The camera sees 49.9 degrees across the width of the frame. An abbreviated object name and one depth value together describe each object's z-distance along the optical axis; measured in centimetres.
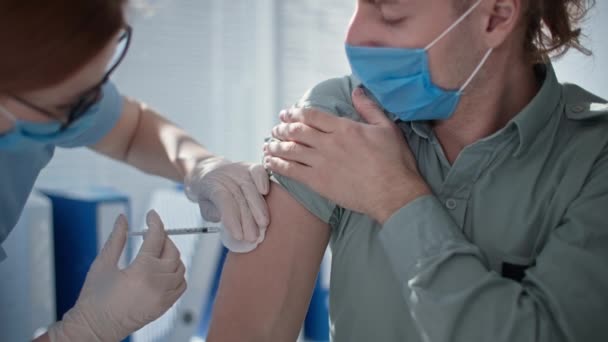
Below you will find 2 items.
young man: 117
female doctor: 94
